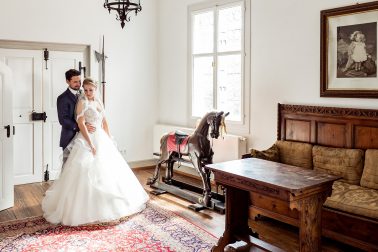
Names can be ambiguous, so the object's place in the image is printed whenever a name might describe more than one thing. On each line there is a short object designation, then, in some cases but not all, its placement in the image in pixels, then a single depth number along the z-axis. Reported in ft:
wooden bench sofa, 11.91
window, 19.04
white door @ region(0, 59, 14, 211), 15.64
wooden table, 9.81
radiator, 18.60
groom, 16.03
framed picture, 14.03
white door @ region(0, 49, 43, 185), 19.95
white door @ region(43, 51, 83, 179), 20.84
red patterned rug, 12.50
